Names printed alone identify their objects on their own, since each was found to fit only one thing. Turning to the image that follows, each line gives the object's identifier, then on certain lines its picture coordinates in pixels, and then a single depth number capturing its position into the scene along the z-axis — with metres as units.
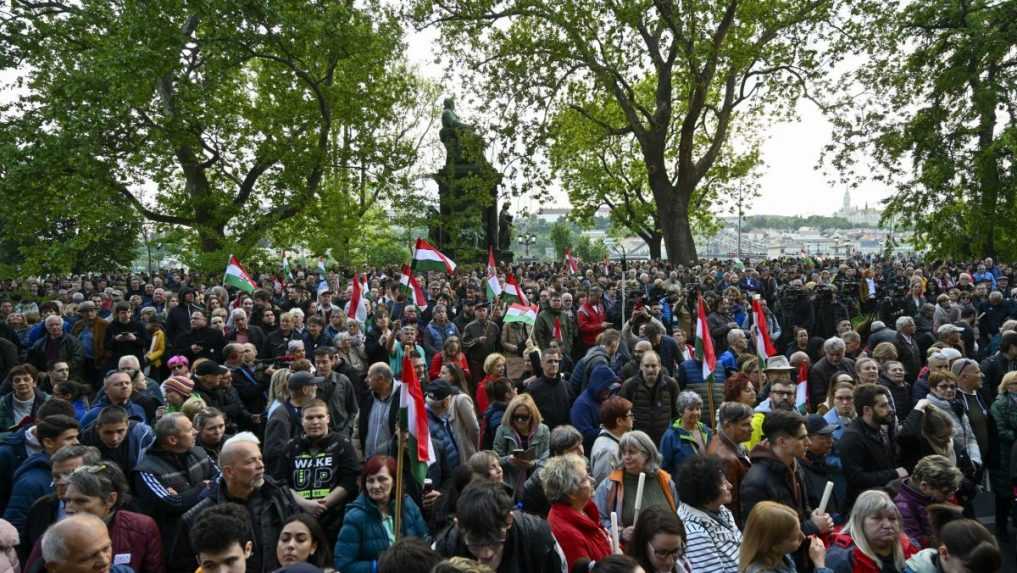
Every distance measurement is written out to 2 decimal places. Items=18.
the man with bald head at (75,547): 3.64
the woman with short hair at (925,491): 4.96
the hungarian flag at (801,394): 7.74
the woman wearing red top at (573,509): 4.52
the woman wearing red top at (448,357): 9.44
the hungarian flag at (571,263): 20.86
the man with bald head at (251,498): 4.70
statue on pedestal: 27.57
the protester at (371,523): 4.65
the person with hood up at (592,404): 7.75
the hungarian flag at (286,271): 23.00
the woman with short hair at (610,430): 5.88
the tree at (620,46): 24.47
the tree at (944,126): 24.73
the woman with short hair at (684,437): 6.30
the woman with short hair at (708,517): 4.45
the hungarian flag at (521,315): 10.97
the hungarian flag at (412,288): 12.18
